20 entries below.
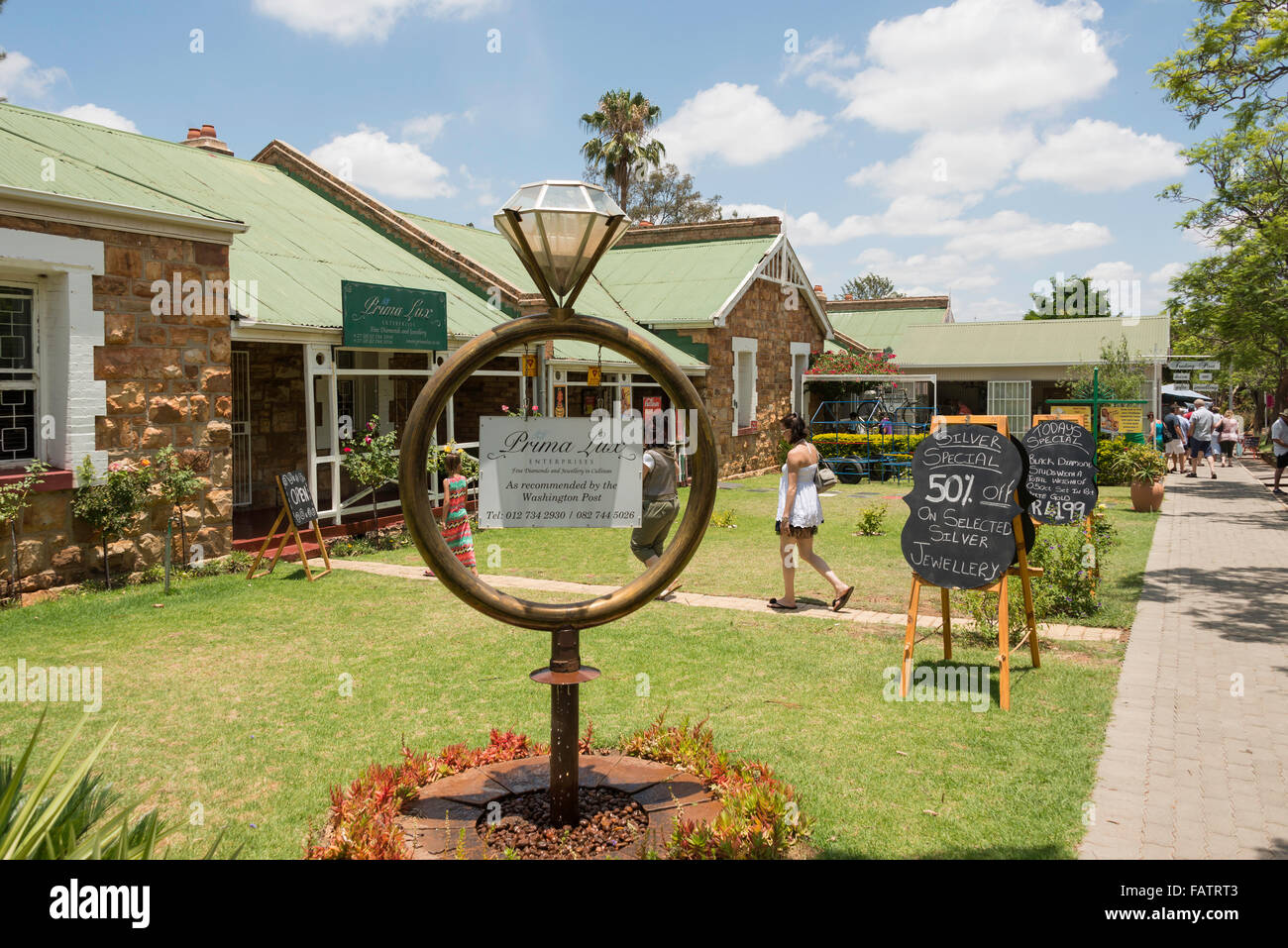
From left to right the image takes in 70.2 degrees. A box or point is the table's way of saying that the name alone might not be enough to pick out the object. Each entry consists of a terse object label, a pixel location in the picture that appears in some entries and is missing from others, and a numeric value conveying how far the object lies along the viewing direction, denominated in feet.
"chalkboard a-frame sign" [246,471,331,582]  31.76
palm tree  116.88
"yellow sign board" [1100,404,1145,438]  67.10
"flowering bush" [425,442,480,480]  40.93
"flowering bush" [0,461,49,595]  25.90
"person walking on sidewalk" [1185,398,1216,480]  75.51
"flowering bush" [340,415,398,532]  38.73
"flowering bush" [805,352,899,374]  79.10
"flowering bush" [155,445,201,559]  30.32
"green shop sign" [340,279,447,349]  38.55
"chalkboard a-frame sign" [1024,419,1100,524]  29.73
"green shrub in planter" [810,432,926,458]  73.97
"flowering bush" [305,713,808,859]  11.29
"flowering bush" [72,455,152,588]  28.19
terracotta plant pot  51.65
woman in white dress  27.35
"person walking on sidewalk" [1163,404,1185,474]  77.00
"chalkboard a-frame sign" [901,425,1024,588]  20.20
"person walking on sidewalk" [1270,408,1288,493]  59.36
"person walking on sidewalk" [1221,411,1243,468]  86.89
